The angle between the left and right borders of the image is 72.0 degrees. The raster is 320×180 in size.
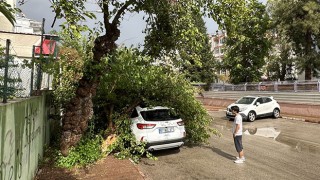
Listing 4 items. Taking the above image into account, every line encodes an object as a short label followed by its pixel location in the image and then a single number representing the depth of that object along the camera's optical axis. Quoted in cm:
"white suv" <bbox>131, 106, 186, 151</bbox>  659
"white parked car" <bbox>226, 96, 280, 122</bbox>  1456
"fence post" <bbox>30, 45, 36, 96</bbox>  481
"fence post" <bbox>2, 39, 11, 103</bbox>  309
